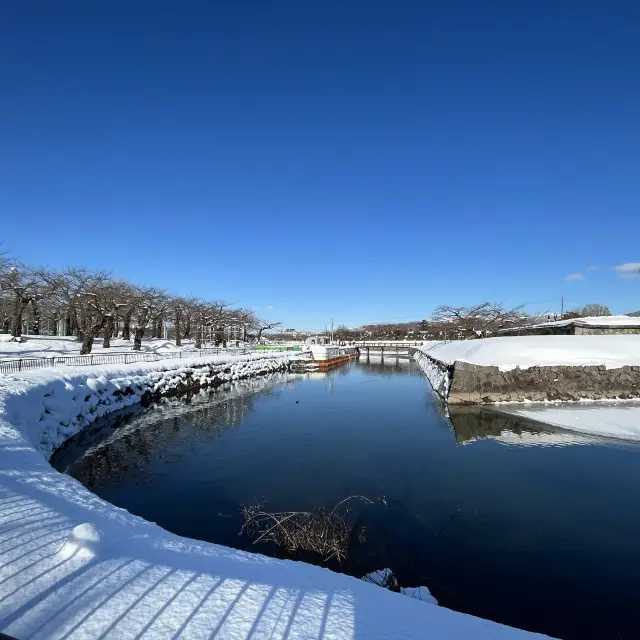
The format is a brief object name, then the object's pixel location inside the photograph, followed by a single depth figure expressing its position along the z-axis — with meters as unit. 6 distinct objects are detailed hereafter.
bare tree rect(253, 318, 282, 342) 78.05
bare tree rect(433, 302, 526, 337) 68.75
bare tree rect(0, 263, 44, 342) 34.34
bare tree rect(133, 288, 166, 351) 37.41
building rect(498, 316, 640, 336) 27.16
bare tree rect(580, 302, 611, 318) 82.88
